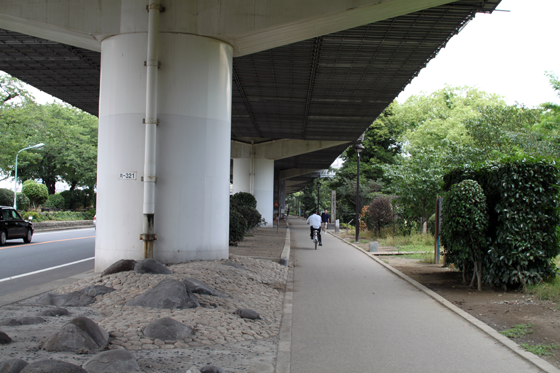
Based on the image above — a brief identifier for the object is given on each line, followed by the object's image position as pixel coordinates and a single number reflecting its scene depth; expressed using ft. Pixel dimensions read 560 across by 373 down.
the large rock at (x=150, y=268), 30.45
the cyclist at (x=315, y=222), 74.38
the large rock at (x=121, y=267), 31.07
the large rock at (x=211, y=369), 15.12
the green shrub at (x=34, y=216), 109.84
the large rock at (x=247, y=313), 24.11
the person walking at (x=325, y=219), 132.67
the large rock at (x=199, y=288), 26.94
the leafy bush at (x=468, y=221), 32.63
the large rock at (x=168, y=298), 24.04
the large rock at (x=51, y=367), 13.38
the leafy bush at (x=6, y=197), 115.44
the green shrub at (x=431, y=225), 76.65
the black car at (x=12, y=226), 64.39
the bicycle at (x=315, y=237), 72.41
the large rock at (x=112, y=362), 14.73
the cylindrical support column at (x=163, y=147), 36.01
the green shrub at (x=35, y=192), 129.33
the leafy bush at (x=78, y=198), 170.65
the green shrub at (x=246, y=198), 113.81
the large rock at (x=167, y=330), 19.21
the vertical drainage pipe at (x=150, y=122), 35.55
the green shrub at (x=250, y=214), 78.59
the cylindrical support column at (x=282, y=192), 257.96
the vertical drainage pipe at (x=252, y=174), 139.13
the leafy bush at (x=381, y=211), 91.40
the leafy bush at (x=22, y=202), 120.91
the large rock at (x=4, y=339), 16.81
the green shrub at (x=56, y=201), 165.21
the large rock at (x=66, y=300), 24.98
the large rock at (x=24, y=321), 19.89
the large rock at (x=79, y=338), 16.69
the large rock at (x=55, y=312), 22.39
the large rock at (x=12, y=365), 13.56
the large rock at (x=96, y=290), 26.70
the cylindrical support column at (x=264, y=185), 140.56
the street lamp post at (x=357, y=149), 86.02
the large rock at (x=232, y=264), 37.09
